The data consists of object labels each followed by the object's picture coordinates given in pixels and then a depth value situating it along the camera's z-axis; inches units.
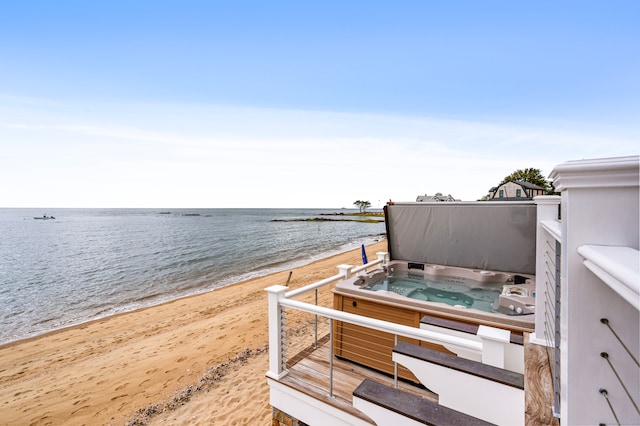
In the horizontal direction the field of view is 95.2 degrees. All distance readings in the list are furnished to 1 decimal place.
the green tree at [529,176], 1275.8
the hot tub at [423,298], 138.9
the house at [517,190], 886.0
